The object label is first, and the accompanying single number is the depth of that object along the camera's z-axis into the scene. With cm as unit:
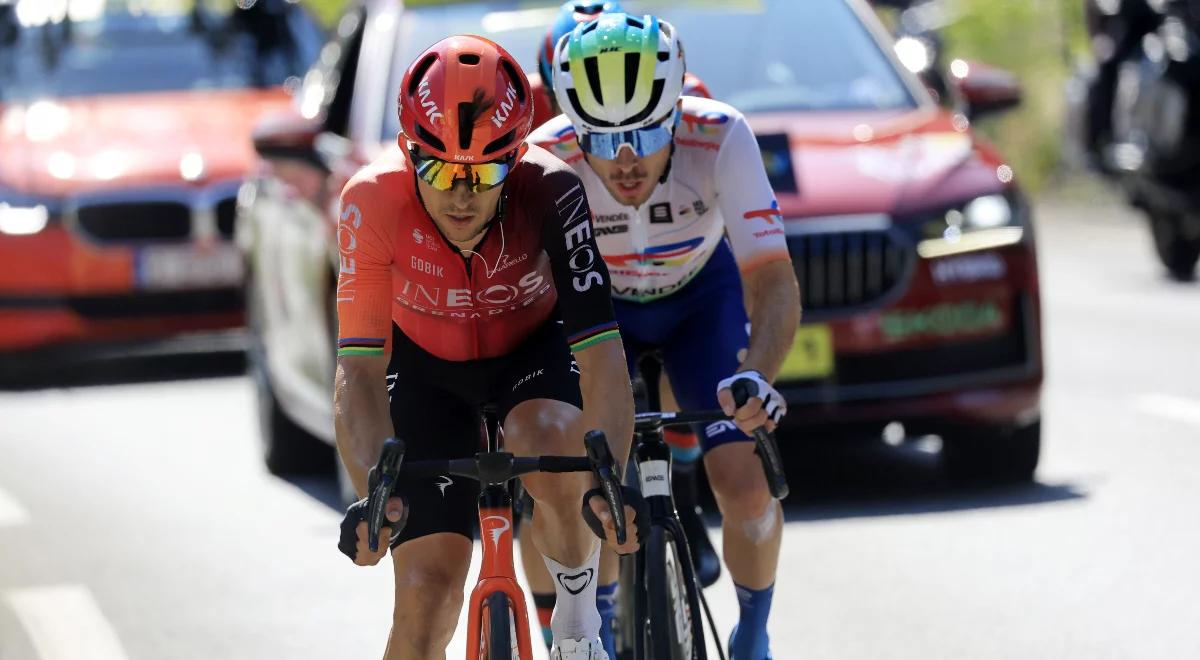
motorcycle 3447
